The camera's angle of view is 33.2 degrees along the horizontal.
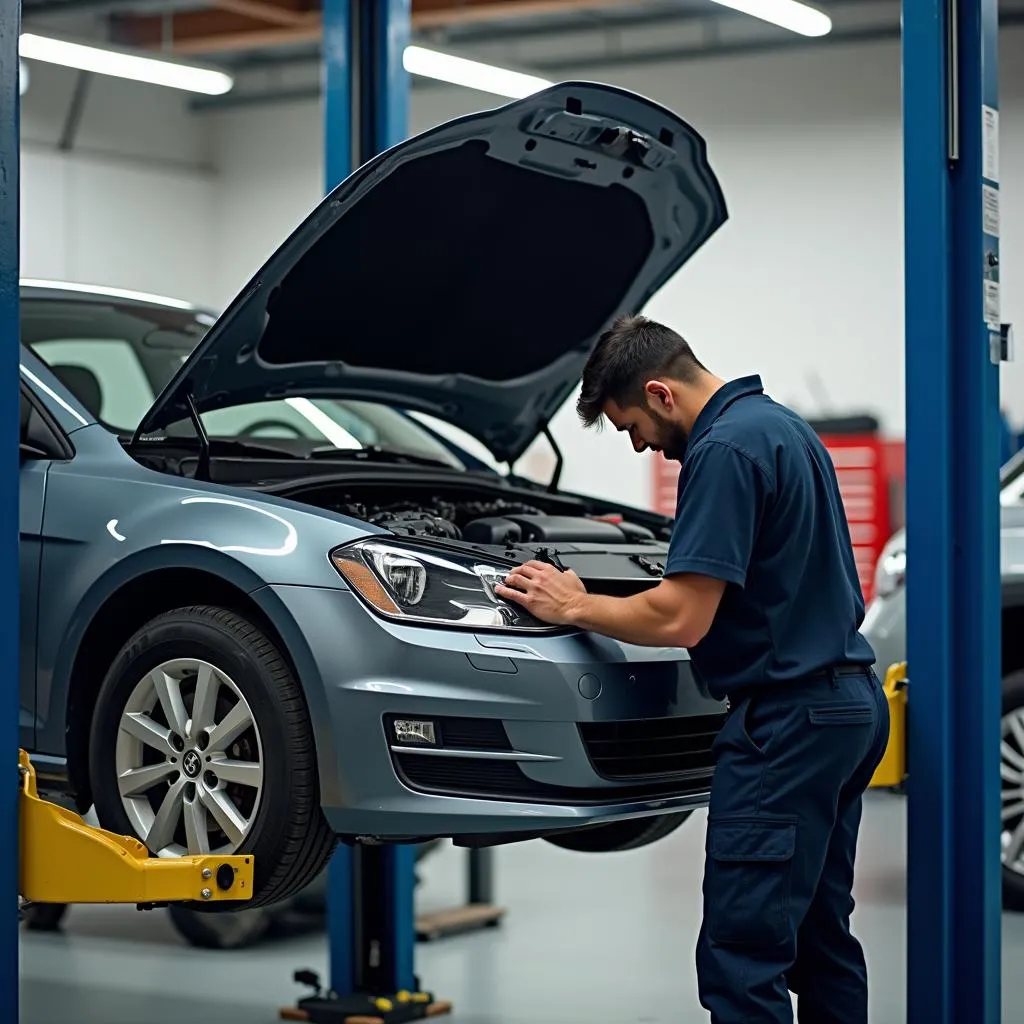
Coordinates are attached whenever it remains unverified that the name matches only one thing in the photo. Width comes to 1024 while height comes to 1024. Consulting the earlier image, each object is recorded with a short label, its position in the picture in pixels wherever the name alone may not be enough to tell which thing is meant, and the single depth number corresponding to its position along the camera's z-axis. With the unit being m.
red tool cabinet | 11.38
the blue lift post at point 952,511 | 3.65
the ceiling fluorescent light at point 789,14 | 8.55
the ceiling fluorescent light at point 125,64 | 9.64
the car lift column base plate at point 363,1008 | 4.96
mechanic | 3.16
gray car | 3.29
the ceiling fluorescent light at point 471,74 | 10.01
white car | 5.70
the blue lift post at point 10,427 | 2.97
